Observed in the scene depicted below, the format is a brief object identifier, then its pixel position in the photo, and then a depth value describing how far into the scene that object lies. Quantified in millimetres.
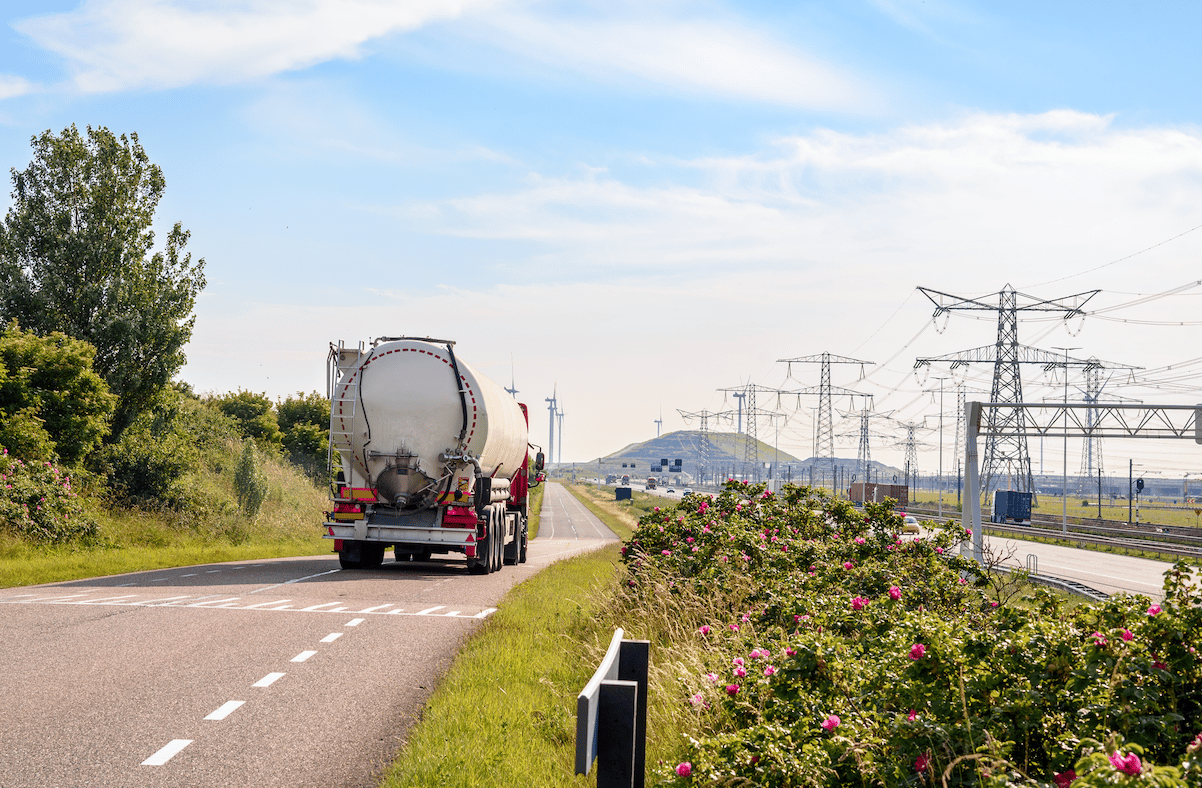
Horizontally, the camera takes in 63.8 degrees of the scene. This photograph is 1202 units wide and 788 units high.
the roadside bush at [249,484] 29672
